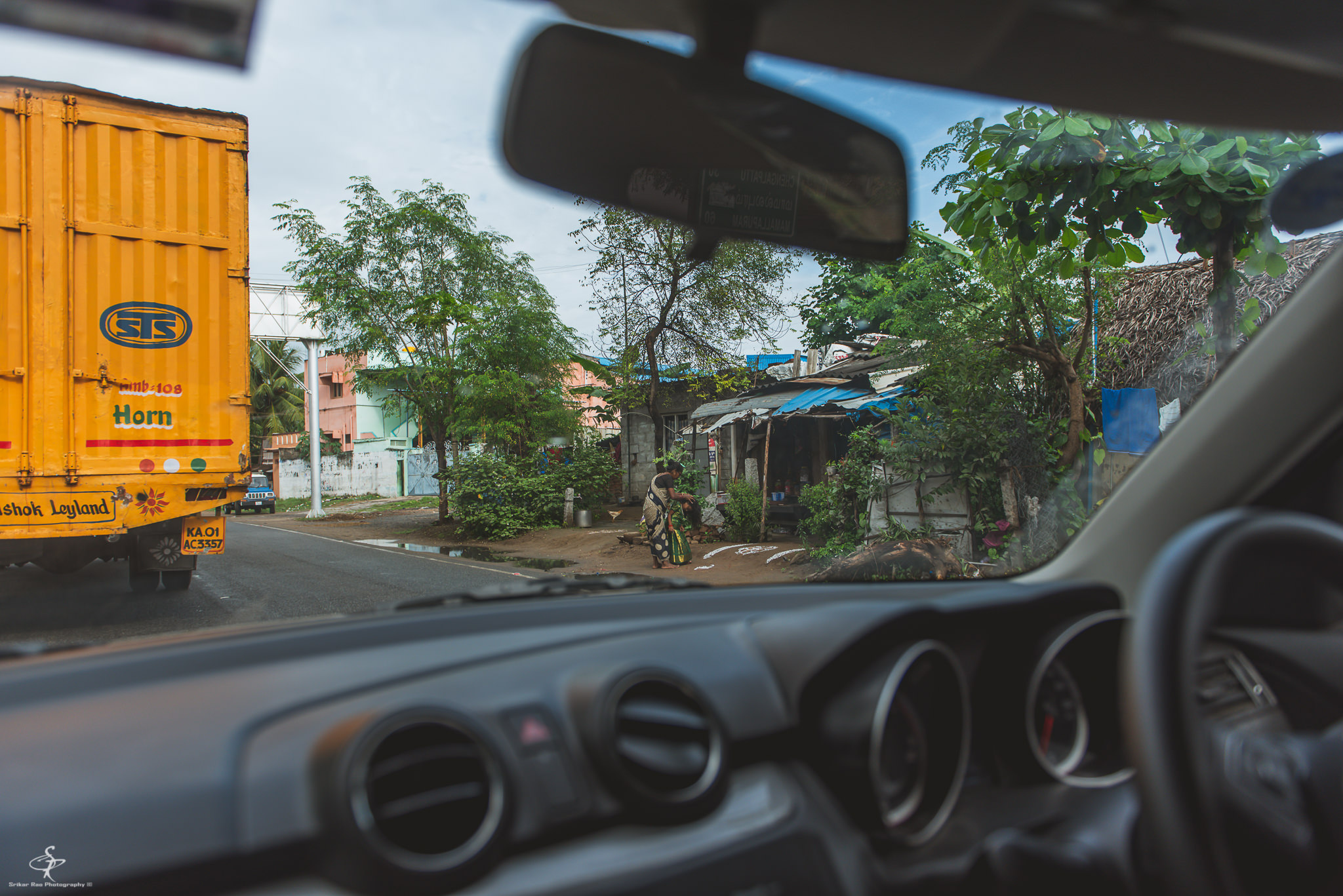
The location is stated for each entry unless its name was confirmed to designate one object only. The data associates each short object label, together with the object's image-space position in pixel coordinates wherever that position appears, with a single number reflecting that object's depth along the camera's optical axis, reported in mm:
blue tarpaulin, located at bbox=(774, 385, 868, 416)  11156
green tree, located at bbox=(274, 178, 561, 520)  7207
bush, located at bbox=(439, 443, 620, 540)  7887
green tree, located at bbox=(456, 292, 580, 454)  10758
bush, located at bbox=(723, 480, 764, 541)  12227
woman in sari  10102
